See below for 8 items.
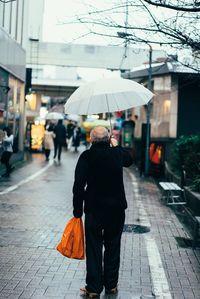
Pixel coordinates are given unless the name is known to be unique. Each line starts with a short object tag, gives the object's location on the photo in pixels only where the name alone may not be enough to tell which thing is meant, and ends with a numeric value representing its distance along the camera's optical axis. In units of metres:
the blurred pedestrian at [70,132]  42.72
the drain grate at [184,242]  8.55
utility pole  19.99
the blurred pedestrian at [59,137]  25.52
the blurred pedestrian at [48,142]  25.28
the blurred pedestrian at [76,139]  36.38
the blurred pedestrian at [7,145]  16.80
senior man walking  5.70
